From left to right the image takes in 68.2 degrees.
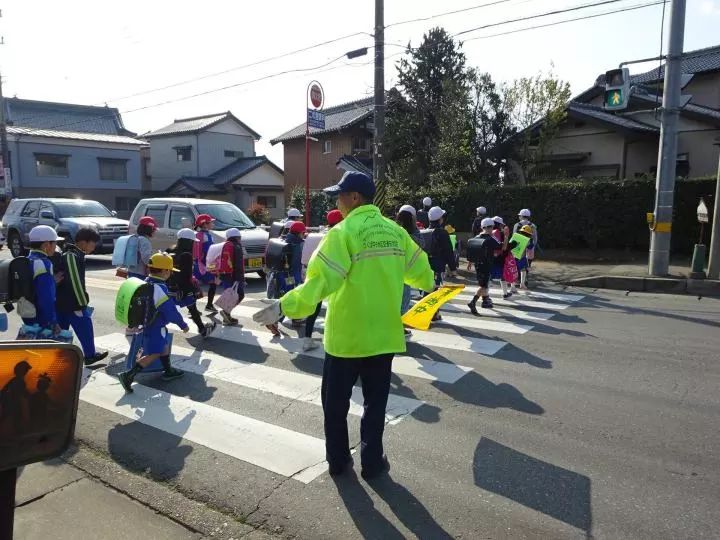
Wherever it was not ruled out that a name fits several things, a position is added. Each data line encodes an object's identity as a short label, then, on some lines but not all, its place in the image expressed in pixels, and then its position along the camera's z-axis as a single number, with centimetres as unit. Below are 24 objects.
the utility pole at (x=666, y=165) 1125
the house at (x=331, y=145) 3041
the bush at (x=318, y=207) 2305
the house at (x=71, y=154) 3222
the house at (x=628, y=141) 1864
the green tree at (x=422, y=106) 2019
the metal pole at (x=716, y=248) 1103
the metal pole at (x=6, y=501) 175
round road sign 1577
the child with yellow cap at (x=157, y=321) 528
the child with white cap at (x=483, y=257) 881
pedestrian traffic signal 1084
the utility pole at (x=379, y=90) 1433
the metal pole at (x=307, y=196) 1566
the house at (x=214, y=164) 3522
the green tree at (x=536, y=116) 1747
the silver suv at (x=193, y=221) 1234
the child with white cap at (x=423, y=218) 1247
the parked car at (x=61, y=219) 1634
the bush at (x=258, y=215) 2670
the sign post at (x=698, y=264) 1107
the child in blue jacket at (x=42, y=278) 513
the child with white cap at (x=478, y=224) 1372
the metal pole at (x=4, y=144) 2548
